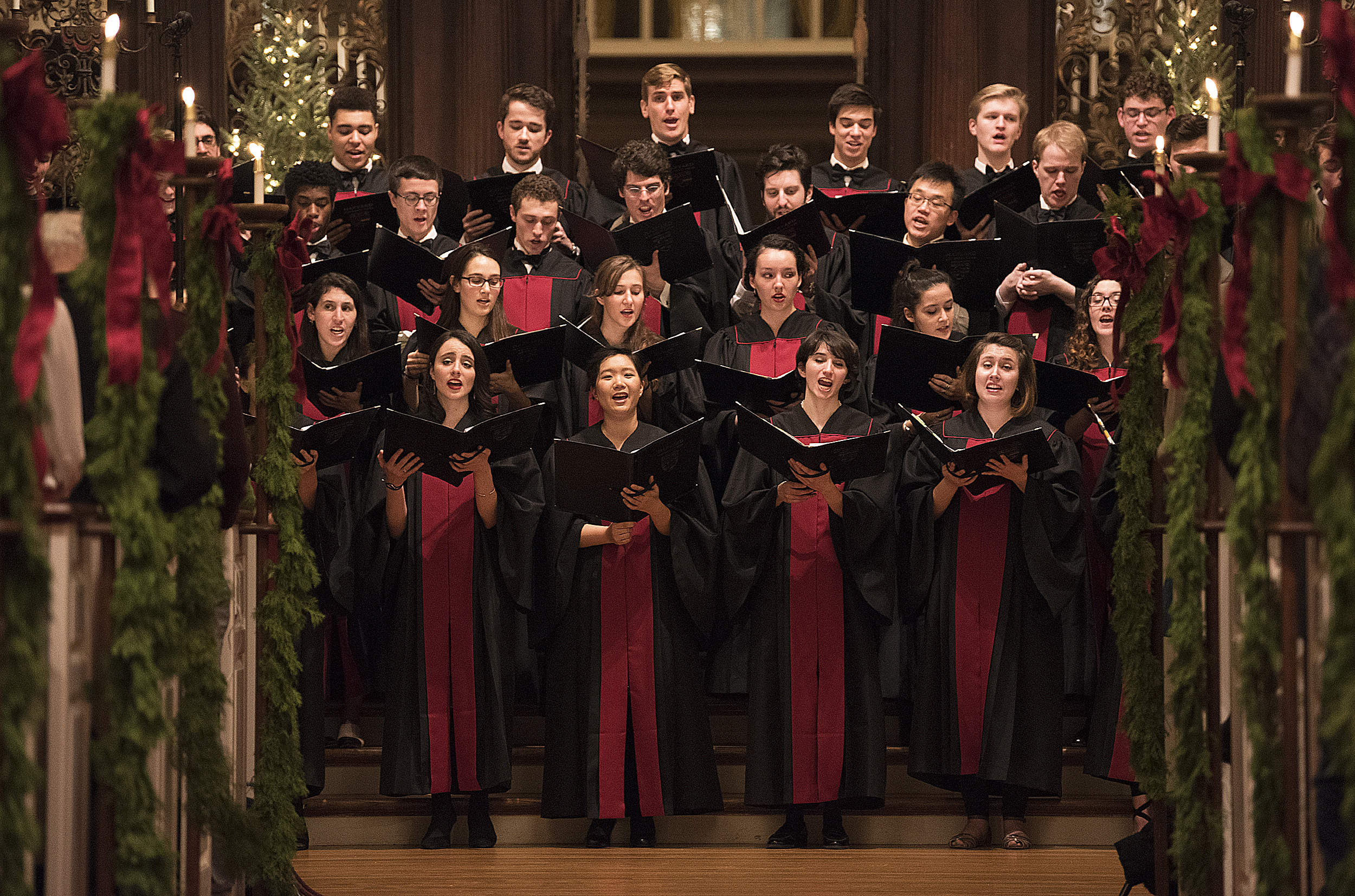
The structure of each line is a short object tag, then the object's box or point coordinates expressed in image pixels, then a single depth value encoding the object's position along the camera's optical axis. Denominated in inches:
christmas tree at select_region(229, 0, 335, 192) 701.3
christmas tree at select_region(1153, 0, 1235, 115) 690.8
